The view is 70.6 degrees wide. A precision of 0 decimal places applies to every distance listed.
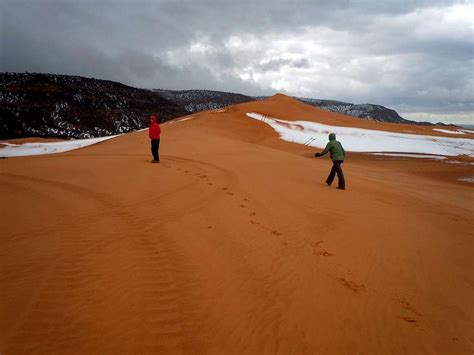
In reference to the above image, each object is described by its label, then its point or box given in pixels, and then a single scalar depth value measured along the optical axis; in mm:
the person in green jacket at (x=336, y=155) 9203
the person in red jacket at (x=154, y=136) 10609
